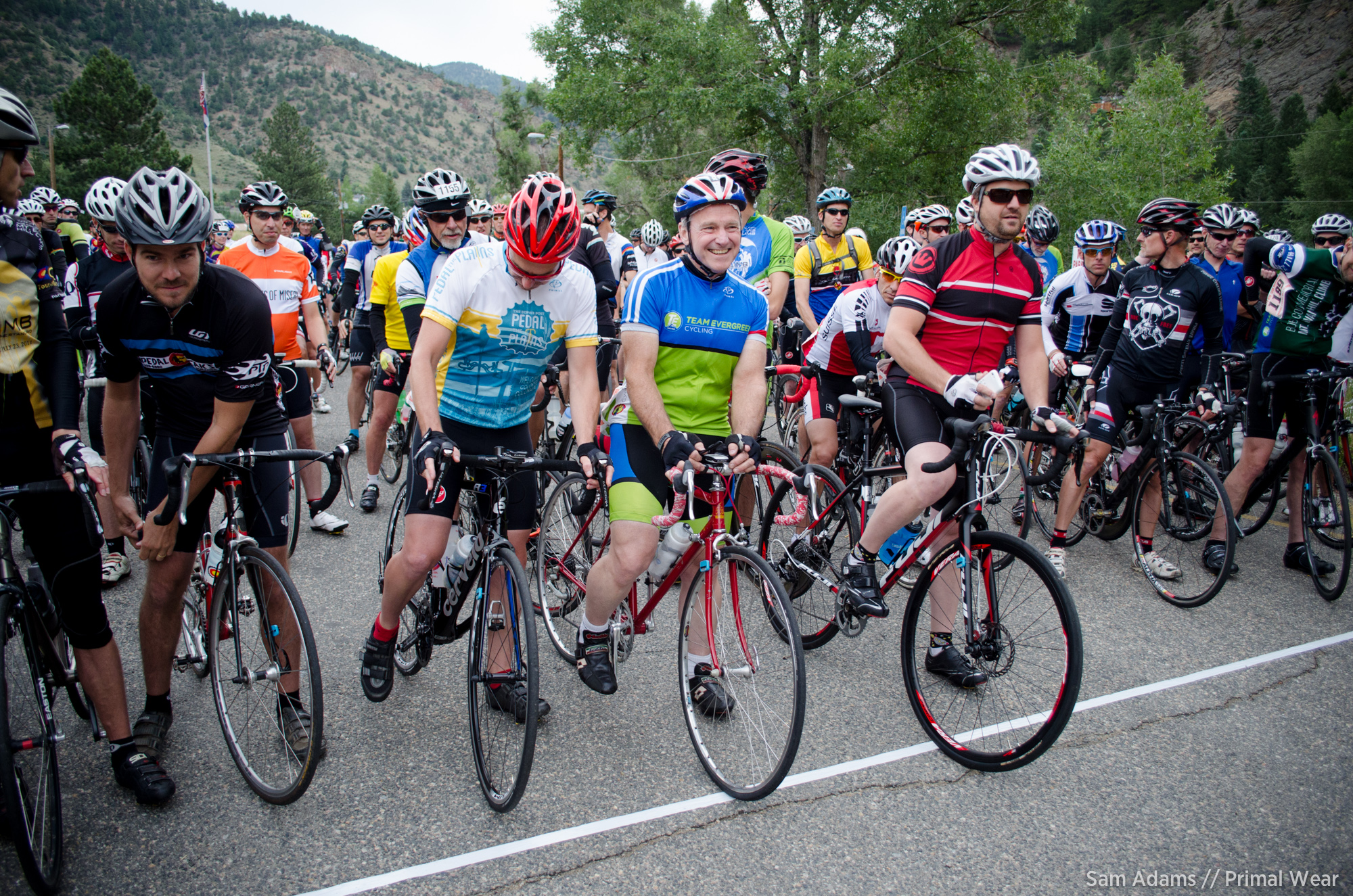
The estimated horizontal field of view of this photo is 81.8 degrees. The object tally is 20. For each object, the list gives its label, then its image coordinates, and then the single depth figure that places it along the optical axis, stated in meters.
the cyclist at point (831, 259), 7.39
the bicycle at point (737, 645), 2.91
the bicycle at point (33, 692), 2.32
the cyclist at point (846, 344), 5.27
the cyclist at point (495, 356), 3.15
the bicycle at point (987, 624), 3.01
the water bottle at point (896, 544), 3.92
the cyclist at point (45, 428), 2.59
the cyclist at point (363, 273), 7.64
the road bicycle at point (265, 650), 2.88
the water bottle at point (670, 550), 3.15
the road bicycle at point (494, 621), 2.83
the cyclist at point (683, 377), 3.22
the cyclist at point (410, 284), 5.21
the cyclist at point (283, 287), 6.04
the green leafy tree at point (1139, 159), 43.94
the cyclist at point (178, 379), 2.82
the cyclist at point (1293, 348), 5.28
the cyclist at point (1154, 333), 5.28
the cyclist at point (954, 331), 3.51
